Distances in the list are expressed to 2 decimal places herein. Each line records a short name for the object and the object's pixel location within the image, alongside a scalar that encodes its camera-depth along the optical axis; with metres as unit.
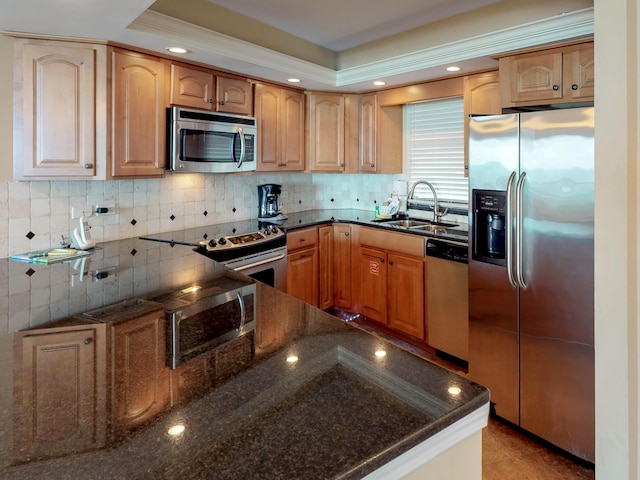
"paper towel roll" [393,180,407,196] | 4.39
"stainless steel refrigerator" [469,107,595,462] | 2.16
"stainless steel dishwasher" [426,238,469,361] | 3.12
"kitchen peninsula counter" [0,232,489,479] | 0.69
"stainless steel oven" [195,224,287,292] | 2.97
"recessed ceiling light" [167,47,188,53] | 2.78
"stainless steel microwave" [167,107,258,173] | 3.00
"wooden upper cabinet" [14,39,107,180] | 2.44
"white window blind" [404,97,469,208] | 3.91
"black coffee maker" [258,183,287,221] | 4.12
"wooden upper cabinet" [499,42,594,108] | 2.56
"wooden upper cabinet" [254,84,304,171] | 3.75
